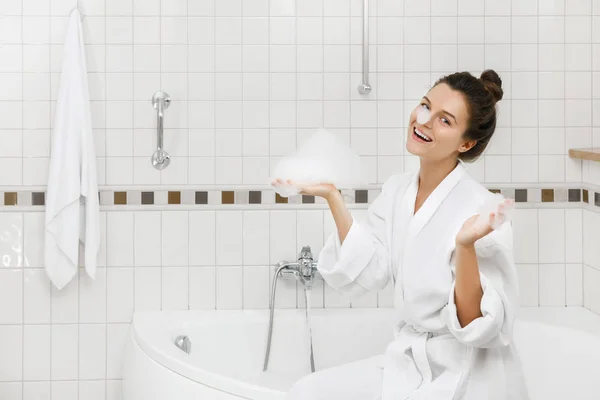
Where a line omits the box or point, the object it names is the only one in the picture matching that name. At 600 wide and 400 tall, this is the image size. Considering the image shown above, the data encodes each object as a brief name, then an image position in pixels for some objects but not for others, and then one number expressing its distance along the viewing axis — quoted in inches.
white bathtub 100.4
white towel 110.1
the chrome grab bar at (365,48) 111.3
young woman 73.7
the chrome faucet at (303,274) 112.3
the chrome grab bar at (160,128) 111.2
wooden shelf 109.2
